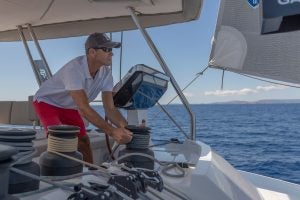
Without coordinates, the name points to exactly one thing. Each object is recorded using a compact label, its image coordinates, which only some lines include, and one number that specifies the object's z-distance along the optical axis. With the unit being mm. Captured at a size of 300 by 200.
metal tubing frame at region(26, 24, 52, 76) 4078
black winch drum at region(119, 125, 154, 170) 2039
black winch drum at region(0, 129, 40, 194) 1339
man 2467
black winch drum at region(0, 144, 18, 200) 991
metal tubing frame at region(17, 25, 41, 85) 4203
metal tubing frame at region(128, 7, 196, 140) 2910
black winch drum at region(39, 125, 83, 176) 1666
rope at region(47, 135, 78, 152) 1677
